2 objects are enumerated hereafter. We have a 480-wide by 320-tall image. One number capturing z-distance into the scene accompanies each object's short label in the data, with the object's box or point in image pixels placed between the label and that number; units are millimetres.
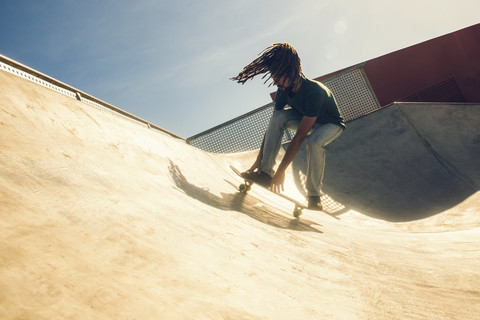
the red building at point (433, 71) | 8750
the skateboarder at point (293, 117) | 2838
